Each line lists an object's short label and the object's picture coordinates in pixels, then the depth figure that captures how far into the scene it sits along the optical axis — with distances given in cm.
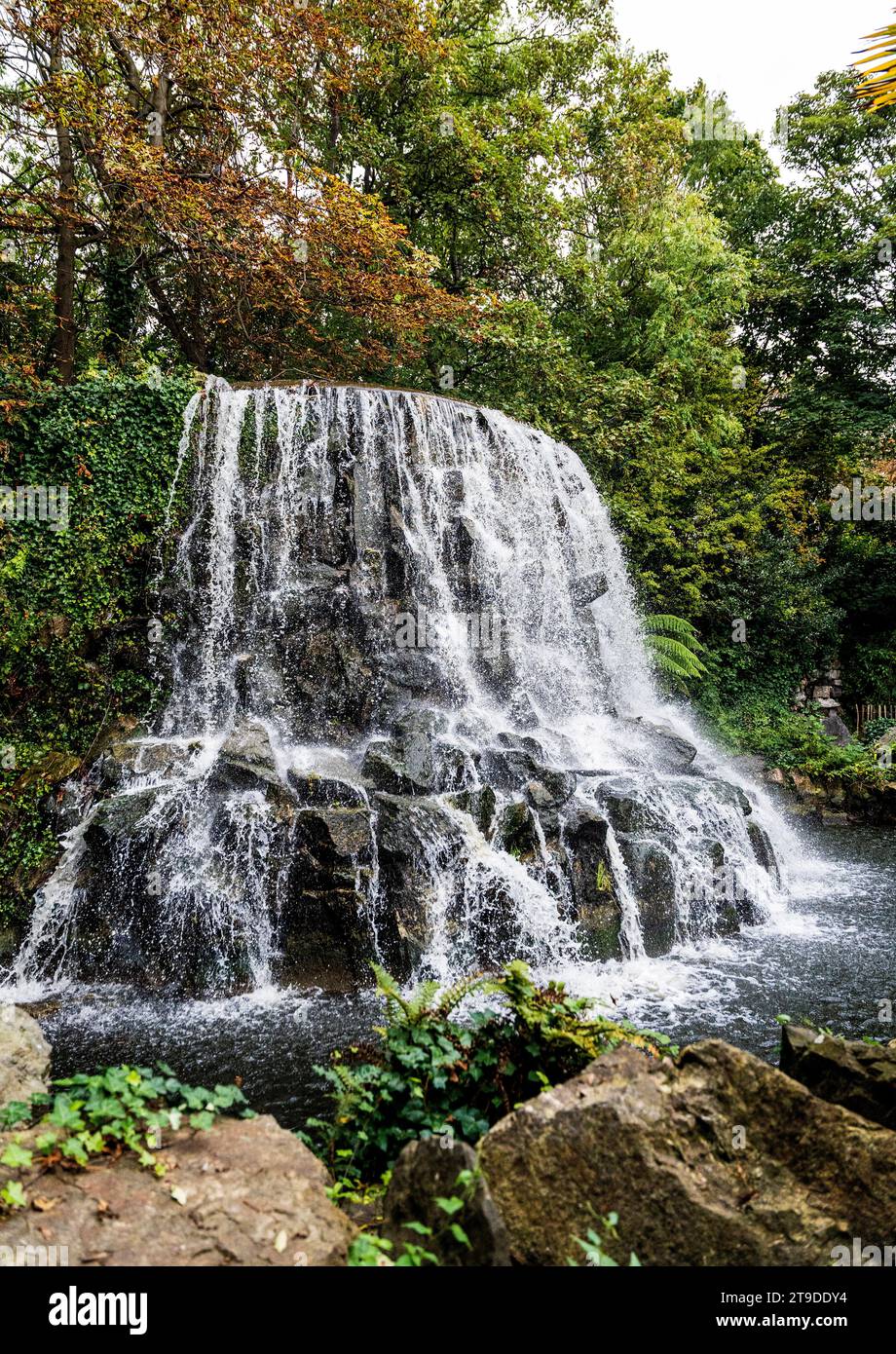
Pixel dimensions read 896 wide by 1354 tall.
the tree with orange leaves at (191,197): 1030
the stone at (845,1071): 323
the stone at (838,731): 1578
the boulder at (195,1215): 239
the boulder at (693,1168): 268
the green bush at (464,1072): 334
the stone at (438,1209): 230
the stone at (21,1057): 350
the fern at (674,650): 1449
